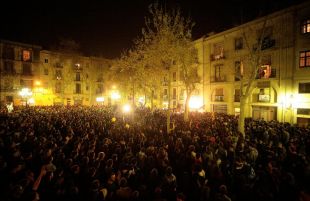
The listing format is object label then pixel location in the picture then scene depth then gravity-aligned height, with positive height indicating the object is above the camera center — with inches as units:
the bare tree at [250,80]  562.6 +45.1
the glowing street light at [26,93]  1430.9 +25.9
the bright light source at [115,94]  1964.6 +25.3
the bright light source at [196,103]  1353.3 -41.0
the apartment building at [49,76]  1574.8 +177.9
